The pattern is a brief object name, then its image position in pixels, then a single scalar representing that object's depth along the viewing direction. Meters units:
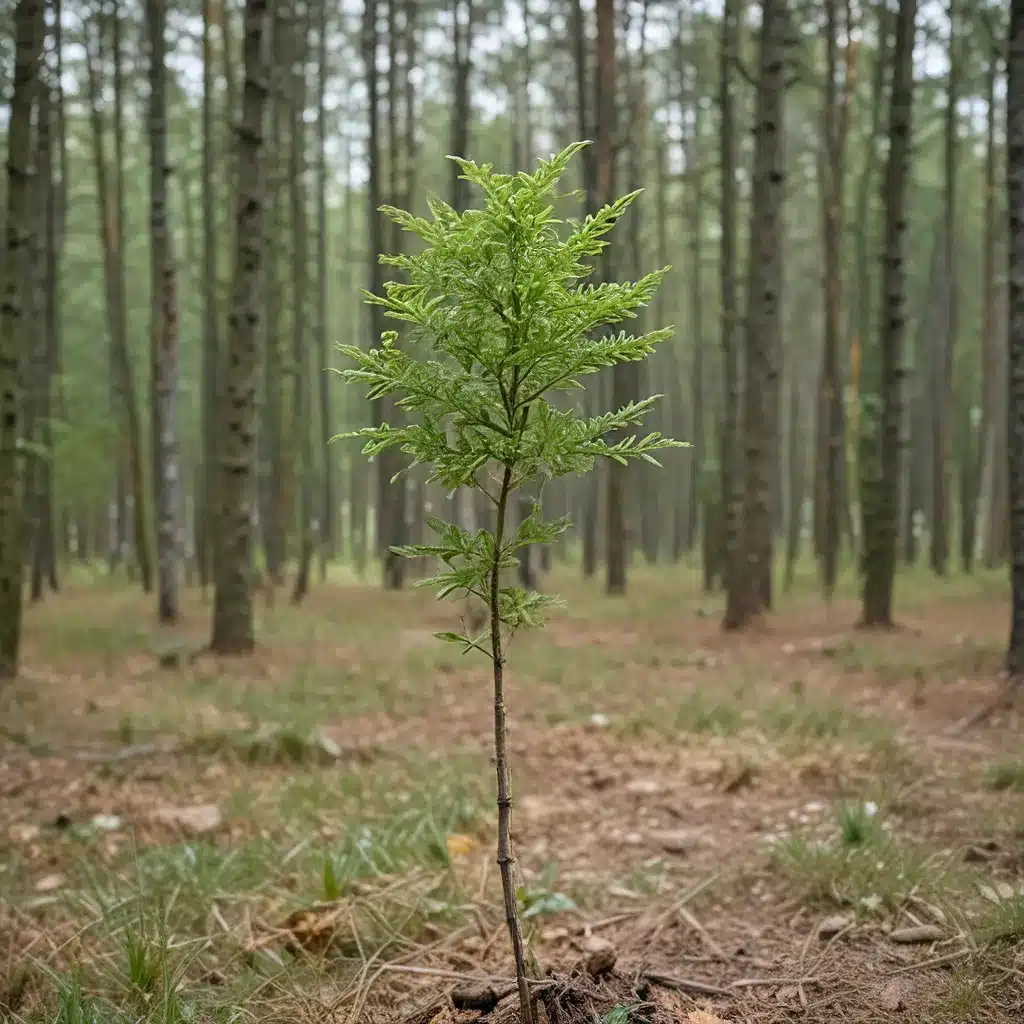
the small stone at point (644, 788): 5.80
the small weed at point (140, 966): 2.94
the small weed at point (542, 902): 3.80
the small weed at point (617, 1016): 2.48
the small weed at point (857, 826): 4.16
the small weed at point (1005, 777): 5.32
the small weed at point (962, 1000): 2.63
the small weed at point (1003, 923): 3.04
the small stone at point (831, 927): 3.48
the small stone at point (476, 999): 2.72
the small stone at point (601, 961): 2.93
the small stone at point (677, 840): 4.82
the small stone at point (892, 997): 2.79
